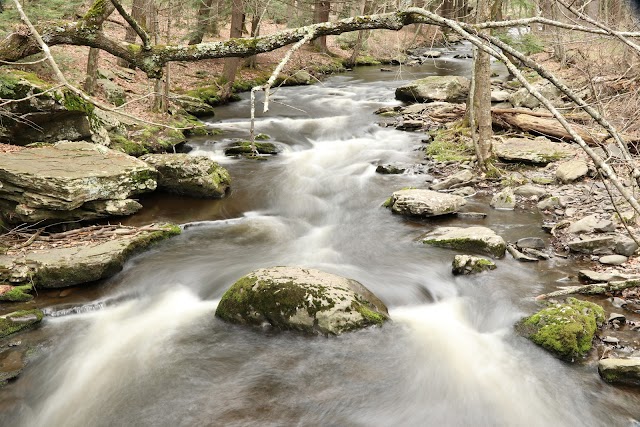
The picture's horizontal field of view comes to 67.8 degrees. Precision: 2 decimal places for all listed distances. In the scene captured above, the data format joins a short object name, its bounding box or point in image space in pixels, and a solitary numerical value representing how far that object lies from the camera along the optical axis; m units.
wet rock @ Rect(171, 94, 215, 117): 16.40
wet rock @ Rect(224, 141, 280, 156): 13.20
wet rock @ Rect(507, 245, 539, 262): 7.32
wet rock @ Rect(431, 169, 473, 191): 10.46
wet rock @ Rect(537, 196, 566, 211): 9.13
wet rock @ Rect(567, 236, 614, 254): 7.27
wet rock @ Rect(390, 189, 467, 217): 9.11
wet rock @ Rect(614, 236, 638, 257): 6.98
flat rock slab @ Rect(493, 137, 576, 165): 11.52
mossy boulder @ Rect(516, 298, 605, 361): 5.26
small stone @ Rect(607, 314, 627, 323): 5.61
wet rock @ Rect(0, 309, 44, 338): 5.74
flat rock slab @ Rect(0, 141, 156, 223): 7.85
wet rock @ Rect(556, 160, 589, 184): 9.99
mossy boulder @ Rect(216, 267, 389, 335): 5.72
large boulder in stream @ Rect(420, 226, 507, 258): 7.56
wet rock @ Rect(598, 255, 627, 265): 6.87
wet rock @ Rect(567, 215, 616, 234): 7.79
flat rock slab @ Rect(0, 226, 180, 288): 6.57
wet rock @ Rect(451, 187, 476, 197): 10.10
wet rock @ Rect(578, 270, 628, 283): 6.35
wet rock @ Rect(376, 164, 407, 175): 12.10
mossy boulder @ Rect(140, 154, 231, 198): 10.15
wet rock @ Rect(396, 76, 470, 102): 17.91
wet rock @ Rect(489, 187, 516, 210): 9.45
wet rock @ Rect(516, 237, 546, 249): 7.73
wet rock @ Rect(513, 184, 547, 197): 9.79
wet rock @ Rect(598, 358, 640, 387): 4.75
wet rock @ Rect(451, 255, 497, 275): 7.16
